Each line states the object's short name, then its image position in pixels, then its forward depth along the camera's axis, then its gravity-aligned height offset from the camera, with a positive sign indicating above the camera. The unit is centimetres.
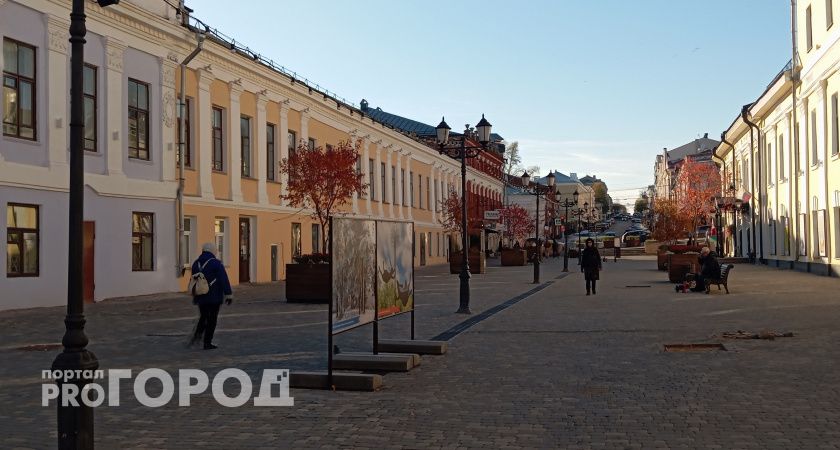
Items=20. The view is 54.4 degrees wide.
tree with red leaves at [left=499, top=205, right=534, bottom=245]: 7288 +234
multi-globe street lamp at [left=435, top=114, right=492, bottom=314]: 1889 +236
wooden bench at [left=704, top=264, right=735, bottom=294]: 2373 -100
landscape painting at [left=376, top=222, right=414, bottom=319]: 1095 -28
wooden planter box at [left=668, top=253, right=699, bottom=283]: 2872 -65
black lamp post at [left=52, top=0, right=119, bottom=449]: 575 -26
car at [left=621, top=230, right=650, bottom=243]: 9689 +145
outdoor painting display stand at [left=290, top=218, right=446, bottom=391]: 913 -71
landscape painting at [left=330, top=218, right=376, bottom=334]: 924 -29
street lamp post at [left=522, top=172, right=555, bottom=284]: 3275 +298
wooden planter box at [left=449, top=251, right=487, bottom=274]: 4216 -81
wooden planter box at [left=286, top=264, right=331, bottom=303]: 2200 -93
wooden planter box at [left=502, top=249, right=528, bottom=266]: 5484 -67
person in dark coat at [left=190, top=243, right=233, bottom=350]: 1273 -74
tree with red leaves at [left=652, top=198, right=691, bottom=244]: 6954 +217
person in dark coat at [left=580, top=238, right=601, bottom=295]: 2483 -50
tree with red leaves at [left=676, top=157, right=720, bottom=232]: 7062 +522
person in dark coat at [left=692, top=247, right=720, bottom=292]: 2391 -71
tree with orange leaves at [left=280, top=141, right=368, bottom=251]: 3061 +271
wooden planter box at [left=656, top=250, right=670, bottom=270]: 4159 -77
